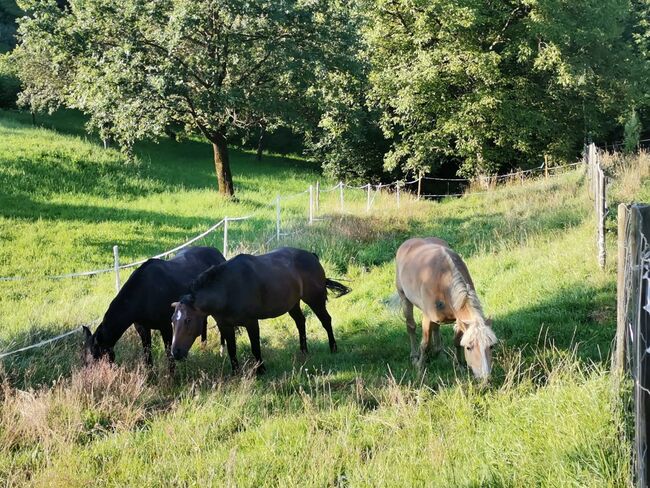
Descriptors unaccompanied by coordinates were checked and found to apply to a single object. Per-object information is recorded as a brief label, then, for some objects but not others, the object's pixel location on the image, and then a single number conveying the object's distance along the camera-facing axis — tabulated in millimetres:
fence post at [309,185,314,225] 15489
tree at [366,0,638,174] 22609
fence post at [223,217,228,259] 11805
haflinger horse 5289
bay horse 6332
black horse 6785
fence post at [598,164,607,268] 8188
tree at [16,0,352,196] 17797
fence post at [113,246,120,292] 9021
